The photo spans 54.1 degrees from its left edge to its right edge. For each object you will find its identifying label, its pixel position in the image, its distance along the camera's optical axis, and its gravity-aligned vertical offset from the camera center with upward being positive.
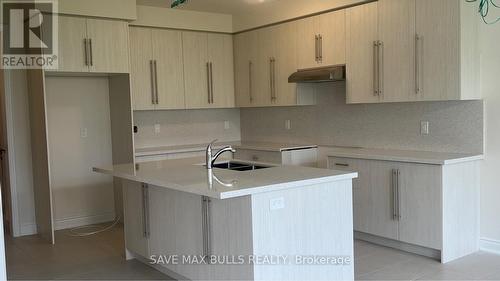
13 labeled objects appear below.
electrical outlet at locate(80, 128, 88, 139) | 5.72 -0.16
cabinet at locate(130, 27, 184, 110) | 5.70 +0.58
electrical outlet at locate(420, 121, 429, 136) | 4.64 -0.18
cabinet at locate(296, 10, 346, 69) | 5.07 +0.77
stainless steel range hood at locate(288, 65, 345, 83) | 5.00 +0.39
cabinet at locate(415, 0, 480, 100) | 4.06 +0.49
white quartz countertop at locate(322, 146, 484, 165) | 4.01 -0.41
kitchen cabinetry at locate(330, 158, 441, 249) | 4.07 -0.80
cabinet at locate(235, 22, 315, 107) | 5.70 +0.56
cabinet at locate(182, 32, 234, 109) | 6.12 +0.58
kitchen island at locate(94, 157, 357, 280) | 2.94 -0.71
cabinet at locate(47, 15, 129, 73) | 5.02 +0.77
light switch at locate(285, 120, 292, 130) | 6.22 -0.15
